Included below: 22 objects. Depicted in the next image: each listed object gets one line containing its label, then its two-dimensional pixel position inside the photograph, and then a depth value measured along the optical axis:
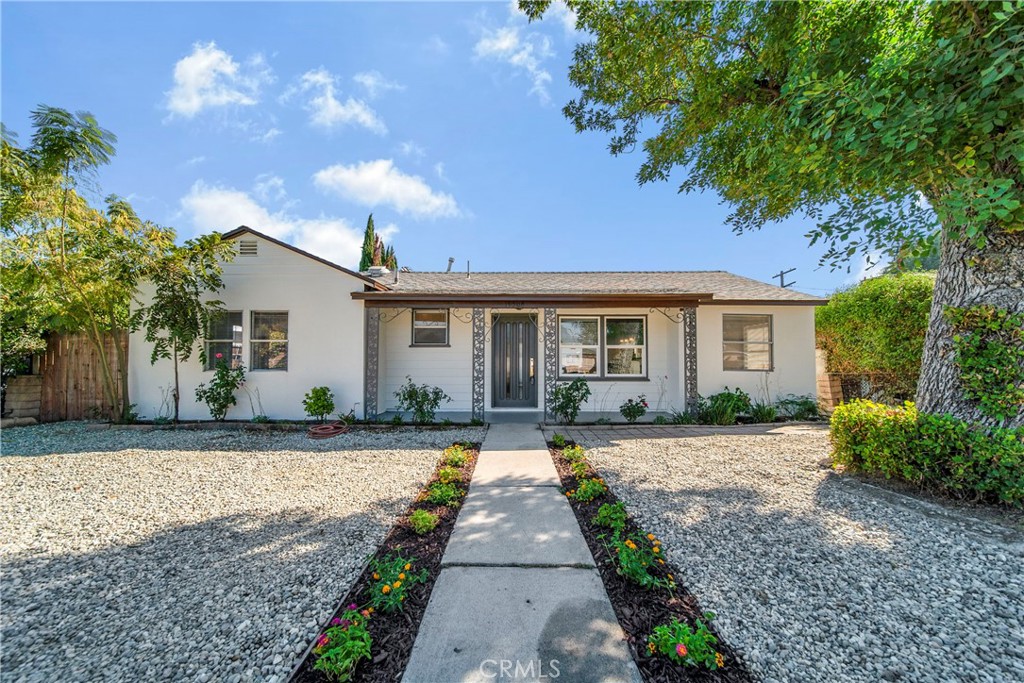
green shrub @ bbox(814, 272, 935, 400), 7.89
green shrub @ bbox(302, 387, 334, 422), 7.54
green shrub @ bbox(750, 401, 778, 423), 8.08
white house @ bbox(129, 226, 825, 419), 8.03
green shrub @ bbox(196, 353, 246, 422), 7.60
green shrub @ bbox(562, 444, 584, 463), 5.25
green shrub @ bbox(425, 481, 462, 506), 3.74
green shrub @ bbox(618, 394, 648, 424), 7.50
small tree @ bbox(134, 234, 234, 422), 7.18
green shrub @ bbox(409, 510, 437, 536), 3.11
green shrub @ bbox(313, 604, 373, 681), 1.67
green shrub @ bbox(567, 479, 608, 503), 3.77
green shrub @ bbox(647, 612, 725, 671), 1.75
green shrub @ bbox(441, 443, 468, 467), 5.09
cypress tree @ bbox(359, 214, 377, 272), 16.91
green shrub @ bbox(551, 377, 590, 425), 7.38
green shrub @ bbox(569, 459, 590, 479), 4.53
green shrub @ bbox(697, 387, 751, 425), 7.66
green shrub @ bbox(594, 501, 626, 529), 3.14
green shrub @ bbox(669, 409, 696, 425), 7.57
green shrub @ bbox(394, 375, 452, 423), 7.52
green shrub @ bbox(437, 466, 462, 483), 4.34
